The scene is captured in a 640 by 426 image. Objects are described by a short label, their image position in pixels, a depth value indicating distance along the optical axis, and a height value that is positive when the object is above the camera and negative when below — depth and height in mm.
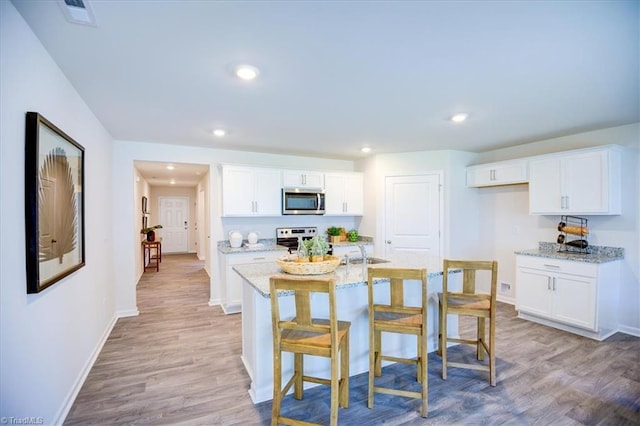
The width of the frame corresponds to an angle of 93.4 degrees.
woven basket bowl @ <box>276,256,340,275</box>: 2471 -438
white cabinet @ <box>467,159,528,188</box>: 4277 +577
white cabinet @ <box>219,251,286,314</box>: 4293 -932
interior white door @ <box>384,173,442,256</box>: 4883 -9
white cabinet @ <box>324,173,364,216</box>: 5328 +353
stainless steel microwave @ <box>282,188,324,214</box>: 4965 +217
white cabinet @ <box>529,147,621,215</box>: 3461 +348
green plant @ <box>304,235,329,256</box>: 2650 -287
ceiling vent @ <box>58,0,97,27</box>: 1461 +1036
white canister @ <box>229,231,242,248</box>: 4613 -375
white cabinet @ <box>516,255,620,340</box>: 3371 -990
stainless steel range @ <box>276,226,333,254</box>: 5138 -364
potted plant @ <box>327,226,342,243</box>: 5371 -368
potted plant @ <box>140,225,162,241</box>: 7272 -441
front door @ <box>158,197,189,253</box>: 10430 -269
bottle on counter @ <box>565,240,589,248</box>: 3824 -415
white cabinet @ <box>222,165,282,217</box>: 4571 +366
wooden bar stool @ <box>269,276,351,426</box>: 1858 -796
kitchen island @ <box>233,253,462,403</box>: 2332 -885
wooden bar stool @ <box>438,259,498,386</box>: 2473 -772
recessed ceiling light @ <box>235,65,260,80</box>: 2111 +1029
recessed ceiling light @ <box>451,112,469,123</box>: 3125 +1010
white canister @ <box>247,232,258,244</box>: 4750 -371
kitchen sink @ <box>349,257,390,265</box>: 3128 -507
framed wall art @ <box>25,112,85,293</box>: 1662 +84
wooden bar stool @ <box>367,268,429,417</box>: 2141 -794
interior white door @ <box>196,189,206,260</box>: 8125 -461
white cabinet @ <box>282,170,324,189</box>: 4986 +589
